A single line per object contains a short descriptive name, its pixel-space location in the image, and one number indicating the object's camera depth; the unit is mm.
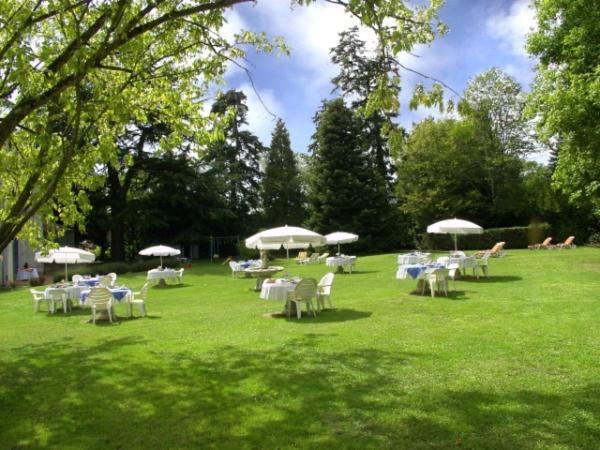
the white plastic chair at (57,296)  15594
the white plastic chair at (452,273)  17220
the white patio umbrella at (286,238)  16984
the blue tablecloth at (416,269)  15622
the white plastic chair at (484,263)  19125
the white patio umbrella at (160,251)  26547
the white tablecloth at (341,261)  24906
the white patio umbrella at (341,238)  27969
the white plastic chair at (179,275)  23817
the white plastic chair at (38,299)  16359
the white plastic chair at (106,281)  18484
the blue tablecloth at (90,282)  18078
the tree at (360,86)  47100
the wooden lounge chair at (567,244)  32094
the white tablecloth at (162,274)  23031
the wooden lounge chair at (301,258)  32206
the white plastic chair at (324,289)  13320
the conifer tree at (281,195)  52906
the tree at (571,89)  20016
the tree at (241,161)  48469
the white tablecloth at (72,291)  15630
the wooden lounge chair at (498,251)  25178
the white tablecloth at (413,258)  21875
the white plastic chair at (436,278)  14711
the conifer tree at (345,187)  39031
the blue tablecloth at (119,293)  13734
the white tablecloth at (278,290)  12930
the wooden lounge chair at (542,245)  32594
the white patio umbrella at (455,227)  20873
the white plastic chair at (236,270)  24944
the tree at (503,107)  42625
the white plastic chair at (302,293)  12375
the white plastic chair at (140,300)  14041
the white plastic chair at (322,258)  32281
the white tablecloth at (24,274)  28422
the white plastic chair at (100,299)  12945
